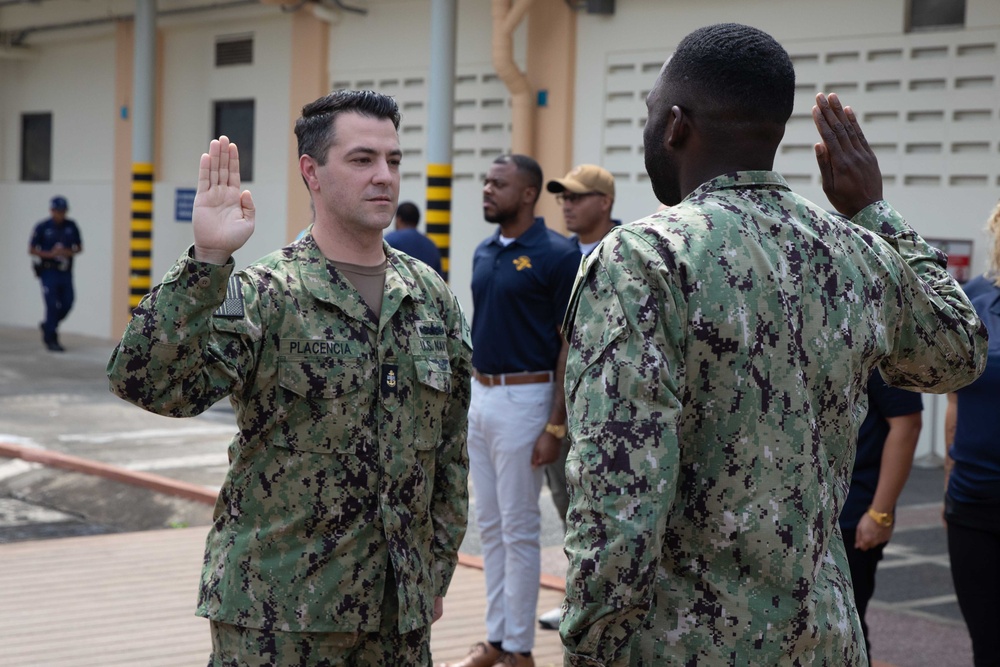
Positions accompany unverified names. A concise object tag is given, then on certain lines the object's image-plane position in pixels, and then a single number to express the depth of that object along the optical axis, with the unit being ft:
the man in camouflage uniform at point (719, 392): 6.75
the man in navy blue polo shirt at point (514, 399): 17.63
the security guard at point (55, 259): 60.13
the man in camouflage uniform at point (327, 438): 9.95
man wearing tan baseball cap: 20.40
